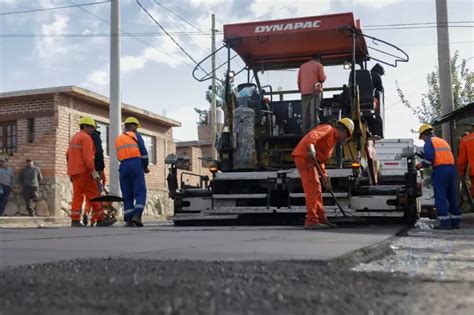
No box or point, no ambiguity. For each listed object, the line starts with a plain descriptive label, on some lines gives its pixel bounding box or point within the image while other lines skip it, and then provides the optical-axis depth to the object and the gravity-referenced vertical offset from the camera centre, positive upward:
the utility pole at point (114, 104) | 13.55 +2.16
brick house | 15.13 +1.75
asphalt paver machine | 8.42 +0.81
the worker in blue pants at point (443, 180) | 8.09 +0.07
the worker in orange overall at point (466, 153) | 9.05 +0.52
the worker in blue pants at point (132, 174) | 8.72 +0.27
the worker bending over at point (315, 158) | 7.36 +0.39
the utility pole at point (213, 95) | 23.18 +4.20
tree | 17.53 +2.99
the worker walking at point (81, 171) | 9.23 +0.35
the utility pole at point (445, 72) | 11.67 +2.38
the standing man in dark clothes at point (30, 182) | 14.57 +0.28
